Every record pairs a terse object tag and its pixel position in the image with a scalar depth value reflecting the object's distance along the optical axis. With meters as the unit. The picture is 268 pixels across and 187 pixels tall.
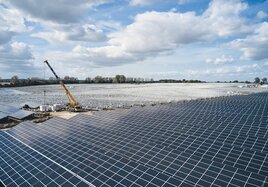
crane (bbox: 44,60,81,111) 87.09
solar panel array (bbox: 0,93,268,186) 17.91
